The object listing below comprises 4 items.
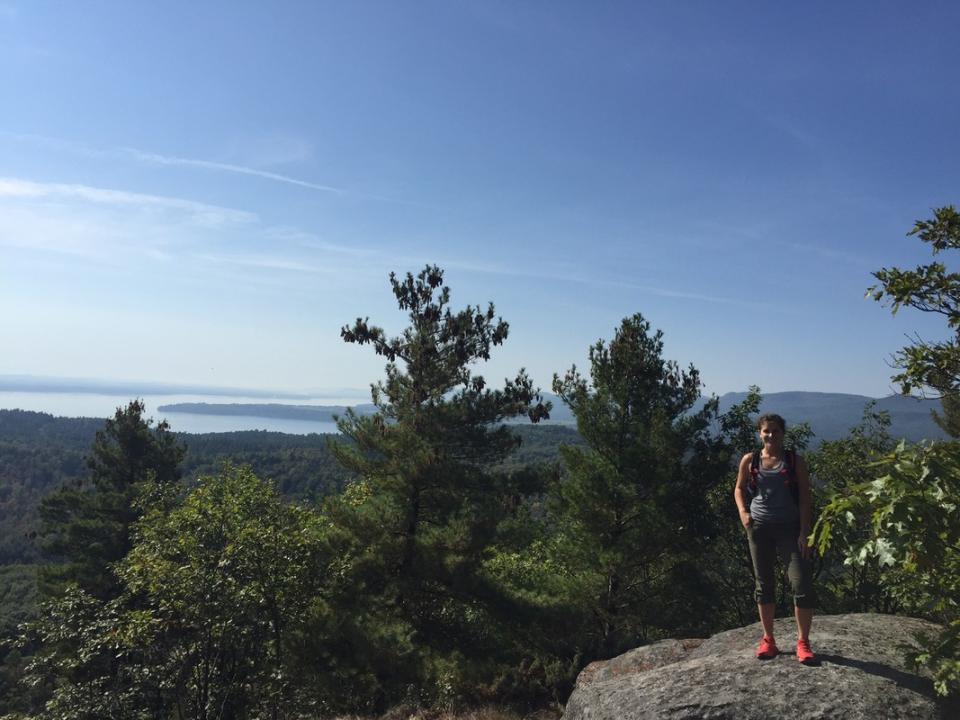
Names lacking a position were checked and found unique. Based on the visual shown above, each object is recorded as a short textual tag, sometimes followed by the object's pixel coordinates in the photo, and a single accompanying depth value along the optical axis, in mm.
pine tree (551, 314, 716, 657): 15648
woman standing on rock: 5484
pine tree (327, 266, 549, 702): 14961
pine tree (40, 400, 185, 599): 28328
